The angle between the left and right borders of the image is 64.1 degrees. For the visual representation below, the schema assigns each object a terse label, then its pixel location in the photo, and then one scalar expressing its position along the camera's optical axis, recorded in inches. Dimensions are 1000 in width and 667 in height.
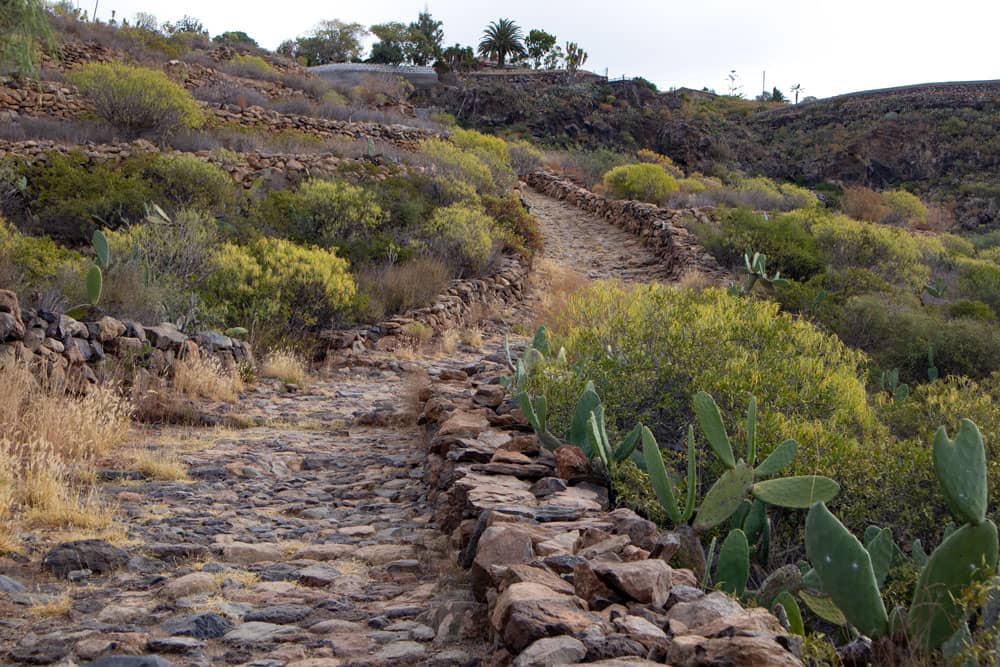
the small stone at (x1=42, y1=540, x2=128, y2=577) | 142.1
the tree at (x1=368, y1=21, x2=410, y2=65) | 2160.4
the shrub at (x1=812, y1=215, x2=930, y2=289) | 600.7
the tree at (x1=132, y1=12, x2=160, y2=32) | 1368.4
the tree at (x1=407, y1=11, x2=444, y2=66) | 2208.4
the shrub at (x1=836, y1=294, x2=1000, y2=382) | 417.4
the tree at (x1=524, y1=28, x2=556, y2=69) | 2242.9
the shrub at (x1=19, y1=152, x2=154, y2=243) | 454.3
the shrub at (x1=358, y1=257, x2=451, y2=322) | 449.8
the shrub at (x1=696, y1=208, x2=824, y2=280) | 600.4
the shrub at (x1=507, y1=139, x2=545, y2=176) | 1197.1
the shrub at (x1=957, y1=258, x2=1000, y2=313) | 576.4
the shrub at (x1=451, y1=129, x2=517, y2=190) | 871.1
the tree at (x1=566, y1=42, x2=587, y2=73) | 2057.1
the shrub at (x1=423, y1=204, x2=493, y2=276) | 557.0
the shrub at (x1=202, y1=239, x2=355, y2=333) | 382.0
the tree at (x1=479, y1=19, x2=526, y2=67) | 2300.7
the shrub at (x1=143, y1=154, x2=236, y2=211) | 496.4
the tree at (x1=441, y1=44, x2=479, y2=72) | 2050.9
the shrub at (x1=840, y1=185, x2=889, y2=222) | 948.6
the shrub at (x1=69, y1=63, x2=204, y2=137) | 694.5
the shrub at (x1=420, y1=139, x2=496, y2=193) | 751.7
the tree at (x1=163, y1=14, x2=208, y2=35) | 1546.6
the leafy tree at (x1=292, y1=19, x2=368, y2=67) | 2255.2
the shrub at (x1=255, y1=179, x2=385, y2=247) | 507.2
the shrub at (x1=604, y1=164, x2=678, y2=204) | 912.3
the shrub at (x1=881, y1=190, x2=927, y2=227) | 973.5
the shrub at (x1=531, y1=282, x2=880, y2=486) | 209.0
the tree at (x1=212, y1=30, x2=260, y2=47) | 2006.3
